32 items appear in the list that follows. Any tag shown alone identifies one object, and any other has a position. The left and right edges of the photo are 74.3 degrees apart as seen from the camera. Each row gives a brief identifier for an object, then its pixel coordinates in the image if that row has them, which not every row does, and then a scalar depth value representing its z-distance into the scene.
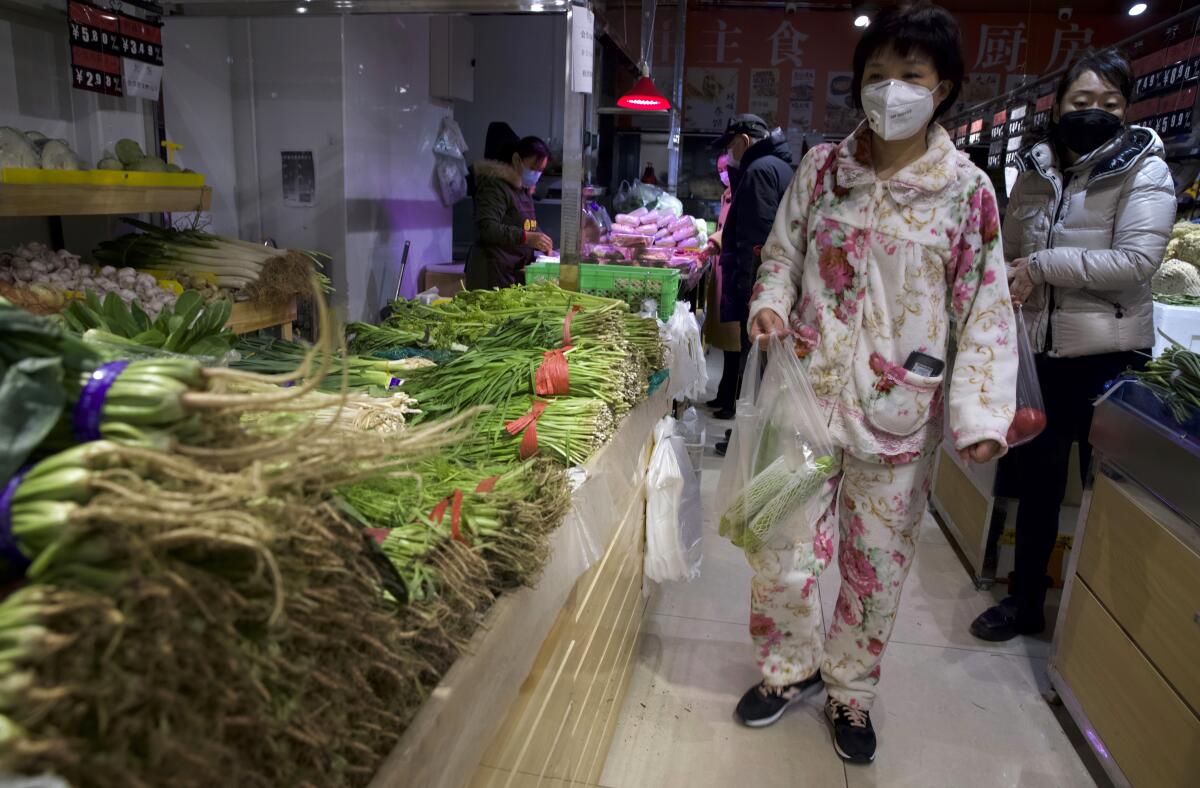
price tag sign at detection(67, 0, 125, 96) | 2.92
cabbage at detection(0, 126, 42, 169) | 2.53
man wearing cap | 4.14
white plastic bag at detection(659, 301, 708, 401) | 3.08
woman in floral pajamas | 1.96
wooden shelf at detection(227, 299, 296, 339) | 3.47
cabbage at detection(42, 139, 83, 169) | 2.75
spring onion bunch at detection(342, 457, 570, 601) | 1.00
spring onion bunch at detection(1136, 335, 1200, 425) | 1.95
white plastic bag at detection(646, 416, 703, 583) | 2.56
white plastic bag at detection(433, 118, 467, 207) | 6.02
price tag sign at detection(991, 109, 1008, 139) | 6.12
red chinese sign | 8.57
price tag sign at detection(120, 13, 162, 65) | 3.13
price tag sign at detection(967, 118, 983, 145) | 6.83
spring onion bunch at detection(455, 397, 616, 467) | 1.66
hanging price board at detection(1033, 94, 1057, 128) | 5.25
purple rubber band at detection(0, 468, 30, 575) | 0.61
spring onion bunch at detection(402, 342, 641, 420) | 1.85
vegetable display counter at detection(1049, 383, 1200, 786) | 1.87
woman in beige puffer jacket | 2.46
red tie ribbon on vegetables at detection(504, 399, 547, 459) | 1.67
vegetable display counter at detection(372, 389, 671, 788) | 0.96
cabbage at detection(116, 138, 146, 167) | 3.20
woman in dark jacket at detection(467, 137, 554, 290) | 4.34
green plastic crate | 3.00
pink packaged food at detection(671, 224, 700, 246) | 5.50
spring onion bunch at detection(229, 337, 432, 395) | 1.79
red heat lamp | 5.37
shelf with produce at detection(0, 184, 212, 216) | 2.53
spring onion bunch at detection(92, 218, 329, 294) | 3.39
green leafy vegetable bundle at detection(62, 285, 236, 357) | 1.26
